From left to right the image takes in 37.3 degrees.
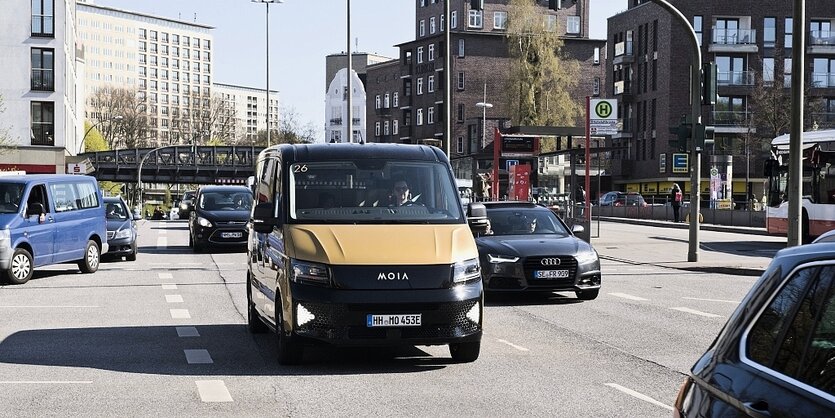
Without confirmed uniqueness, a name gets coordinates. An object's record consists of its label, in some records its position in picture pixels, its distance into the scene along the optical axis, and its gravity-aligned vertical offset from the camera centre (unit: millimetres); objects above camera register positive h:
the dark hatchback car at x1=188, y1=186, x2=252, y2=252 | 30375 -1155
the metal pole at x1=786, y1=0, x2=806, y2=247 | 21312 +747
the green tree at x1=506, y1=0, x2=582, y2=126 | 89438 +7206
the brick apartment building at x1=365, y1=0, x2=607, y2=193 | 108812 +9924
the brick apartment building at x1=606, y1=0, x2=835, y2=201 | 85938 +7669
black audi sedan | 16625 -1209
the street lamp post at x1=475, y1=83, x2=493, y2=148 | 97725 +3681
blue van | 20531 -844
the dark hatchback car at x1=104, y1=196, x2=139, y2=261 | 27109 -1259
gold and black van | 10016 -641
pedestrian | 55625 -1030
